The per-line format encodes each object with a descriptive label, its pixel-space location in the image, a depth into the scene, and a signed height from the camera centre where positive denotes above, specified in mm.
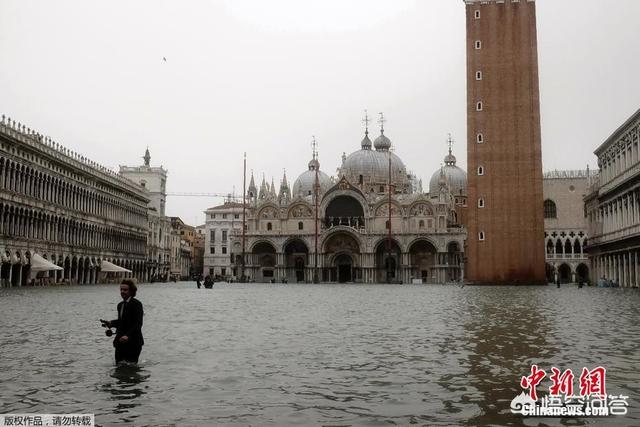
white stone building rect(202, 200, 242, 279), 119250 +8362
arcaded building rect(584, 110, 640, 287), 45969 +5526
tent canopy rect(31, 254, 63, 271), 48781 +1338
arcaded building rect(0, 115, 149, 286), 48688 +5934
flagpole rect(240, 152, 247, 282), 87000 +4477
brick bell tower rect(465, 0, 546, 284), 62562 +12109
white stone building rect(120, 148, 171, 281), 91188 +9951
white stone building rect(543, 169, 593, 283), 85875 +7407
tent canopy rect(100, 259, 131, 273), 63344 +1600
